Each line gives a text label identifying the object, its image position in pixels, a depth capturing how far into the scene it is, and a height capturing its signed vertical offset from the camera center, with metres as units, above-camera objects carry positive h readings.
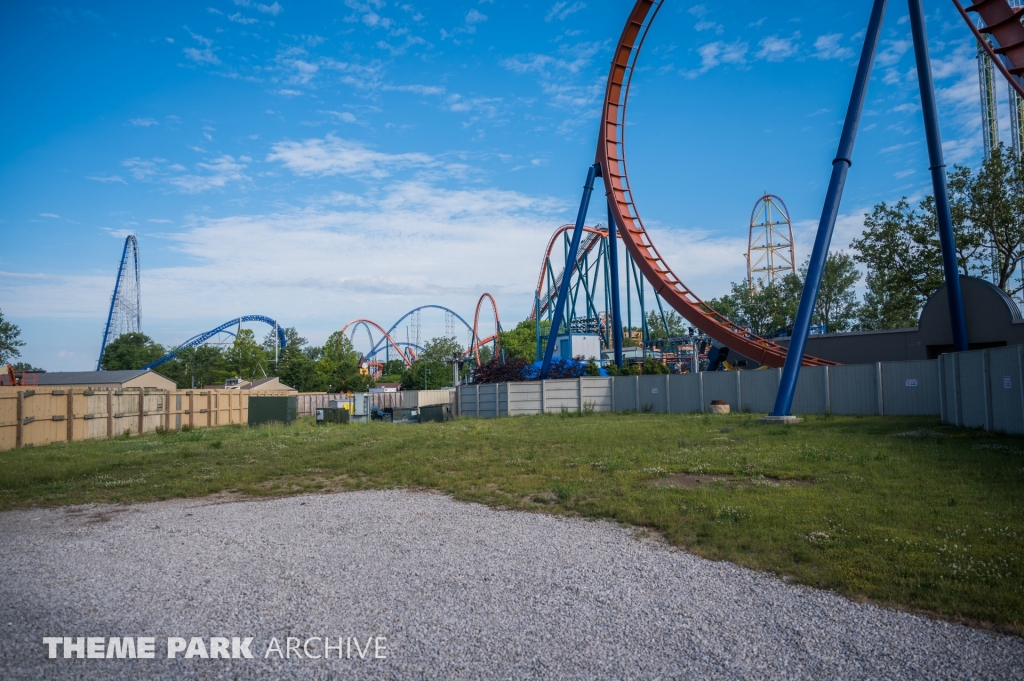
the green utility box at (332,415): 31.95 -2.27
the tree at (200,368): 76.44 +0.27
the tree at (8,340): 59.84 +2.94
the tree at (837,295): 52.69 +4.97
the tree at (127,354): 79.56 +2.09
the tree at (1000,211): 29.62 +6.38
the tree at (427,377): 52.94 -0.91
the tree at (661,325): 88.89 +4.86
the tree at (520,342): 73.88 +2.39
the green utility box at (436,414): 30.73 -2.22
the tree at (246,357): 66.88 +1.23
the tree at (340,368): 59.89 -0.06
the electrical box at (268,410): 29.75 -1.83
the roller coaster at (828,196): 18.32 +5.74
